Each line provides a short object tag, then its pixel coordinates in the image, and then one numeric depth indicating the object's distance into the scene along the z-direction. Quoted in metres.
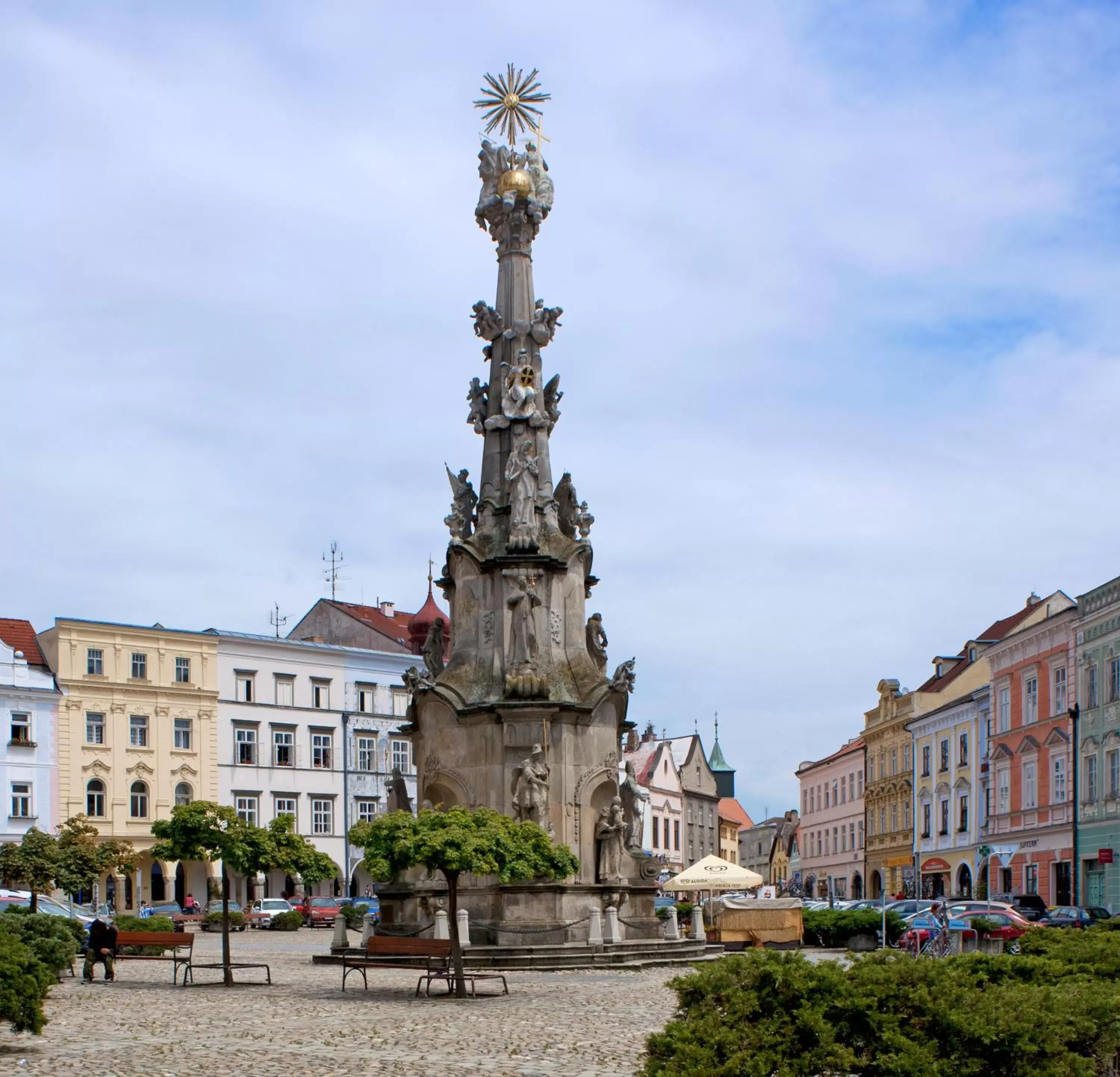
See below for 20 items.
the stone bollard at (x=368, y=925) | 32.25
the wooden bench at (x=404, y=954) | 22.92
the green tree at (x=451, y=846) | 21.28
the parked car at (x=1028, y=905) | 41.41
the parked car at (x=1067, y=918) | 36.62
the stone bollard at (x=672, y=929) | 30.39
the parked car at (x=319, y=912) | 57.44
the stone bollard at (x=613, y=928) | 27.98
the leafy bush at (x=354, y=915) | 48.25
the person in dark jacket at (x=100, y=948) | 26.34
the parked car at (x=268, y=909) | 55.25
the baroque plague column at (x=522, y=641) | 28.77
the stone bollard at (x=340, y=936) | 31.28
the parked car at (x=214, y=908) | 54.50
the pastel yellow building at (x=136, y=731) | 65.88
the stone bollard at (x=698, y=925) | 33.16
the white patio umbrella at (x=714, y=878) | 38.78
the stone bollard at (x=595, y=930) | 27.67
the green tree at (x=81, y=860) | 38.19
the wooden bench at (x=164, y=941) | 26.29
